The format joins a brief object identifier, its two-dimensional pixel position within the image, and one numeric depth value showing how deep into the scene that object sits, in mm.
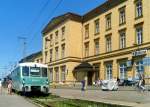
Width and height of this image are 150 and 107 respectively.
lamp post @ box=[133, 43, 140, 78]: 19121
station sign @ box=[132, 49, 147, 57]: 18357
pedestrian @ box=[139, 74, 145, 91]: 13468
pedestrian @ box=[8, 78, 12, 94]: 16767
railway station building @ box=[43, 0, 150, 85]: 19238
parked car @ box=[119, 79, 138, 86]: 18561
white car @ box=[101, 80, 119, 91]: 16113
